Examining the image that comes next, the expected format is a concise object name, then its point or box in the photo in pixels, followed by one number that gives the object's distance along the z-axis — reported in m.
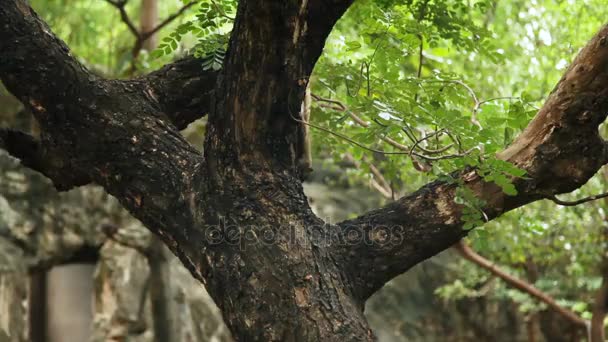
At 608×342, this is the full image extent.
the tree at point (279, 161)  3.92
